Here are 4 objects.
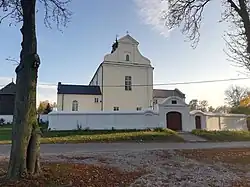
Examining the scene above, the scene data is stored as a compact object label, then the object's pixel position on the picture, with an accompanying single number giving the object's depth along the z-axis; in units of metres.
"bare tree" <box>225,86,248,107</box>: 43.59
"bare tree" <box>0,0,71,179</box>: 4.48
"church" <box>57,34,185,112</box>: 25.76
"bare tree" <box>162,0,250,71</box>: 8.09
